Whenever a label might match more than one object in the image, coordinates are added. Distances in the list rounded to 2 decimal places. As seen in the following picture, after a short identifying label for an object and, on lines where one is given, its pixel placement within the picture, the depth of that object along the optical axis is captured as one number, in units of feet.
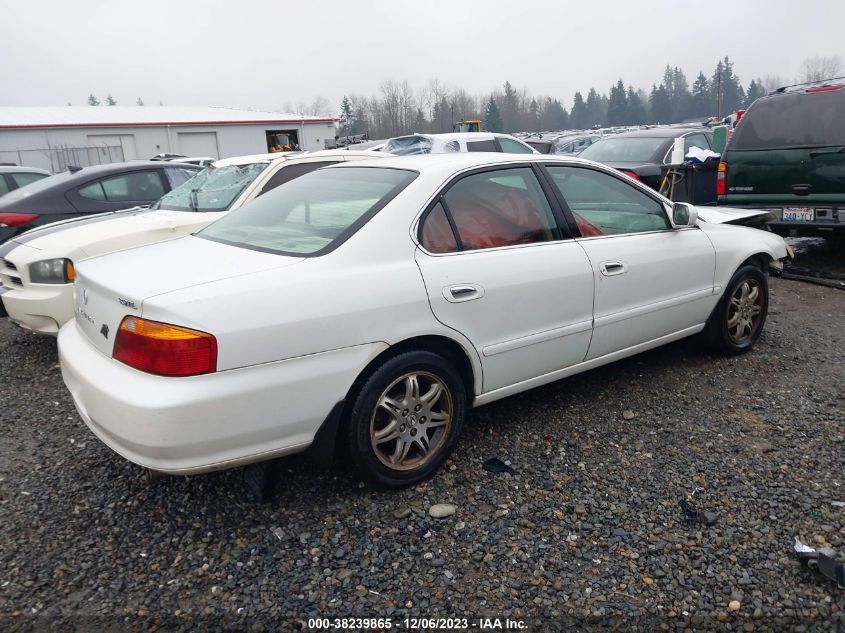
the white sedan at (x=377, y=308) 8.17
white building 93.15
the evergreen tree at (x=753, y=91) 366.02
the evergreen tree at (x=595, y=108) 383.04
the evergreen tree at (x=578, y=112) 387.75
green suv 21.80
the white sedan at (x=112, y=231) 15.46
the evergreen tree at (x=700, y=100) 339.36
